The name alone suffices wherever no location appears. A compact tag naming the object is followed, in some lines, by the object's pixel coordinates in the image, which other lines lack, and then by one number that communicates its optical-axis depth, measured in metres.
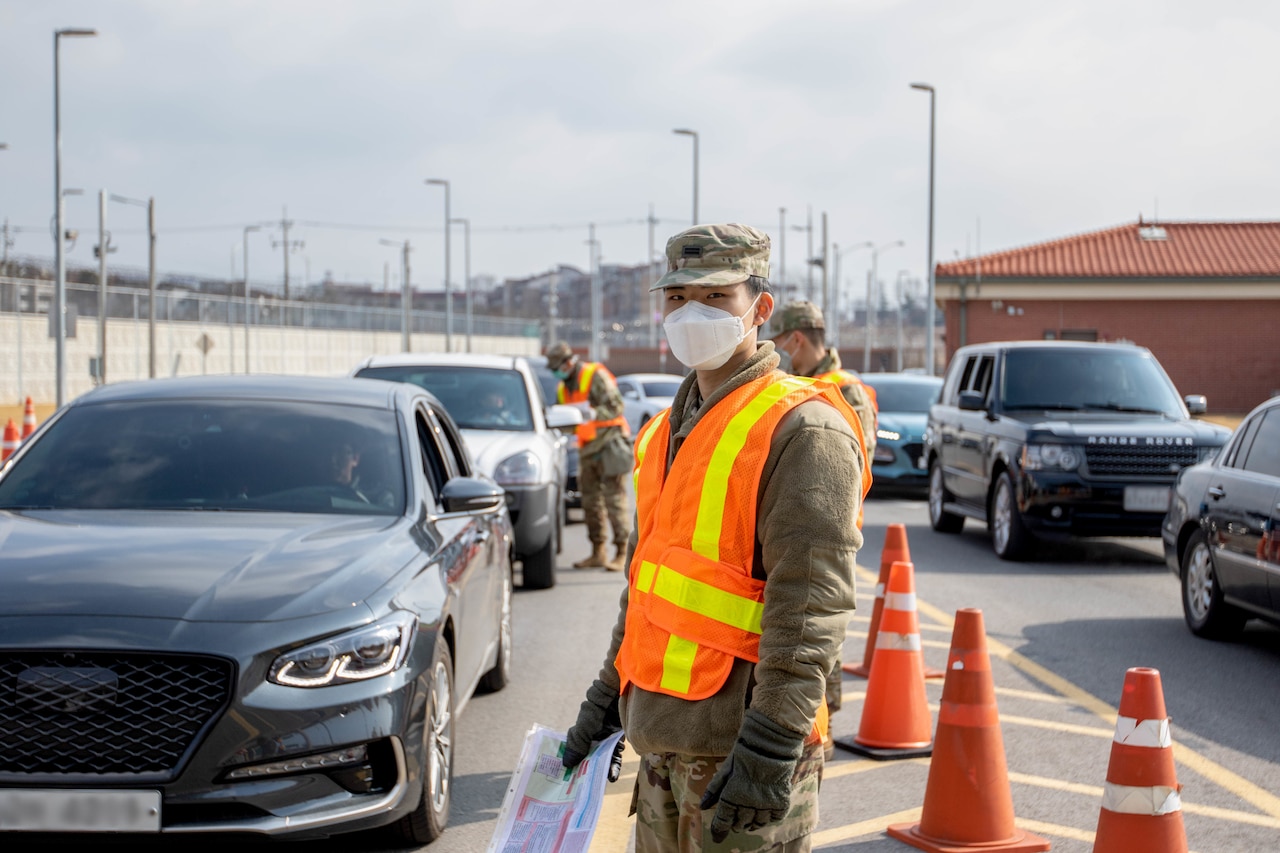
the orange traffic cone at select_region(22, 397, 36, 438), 23.10
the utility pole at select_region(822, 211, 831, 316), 45.20
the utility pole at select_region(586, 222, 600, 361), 65.75
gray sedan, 4.32
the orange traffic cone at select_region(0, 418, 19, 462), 18.61
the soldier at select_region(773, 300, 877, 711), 6.59
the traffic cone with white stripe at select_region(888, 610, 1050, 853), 4.93
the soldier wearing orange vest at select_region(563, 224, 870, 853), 2.87
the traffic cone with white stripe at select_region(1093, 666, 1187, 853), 4.09
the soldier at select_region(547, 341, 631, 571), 12.08
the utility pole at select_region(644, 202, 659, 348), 77.12
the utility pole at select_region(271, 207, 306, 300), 97.38
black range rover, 12.73
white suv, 10.73
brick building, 40.31
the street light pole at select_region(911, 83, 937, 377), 35.75
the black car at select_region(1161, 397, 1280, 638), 8.48
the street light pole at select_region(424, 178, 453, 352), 58.72
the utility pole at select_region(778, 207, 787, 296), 79.44
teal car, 19.05
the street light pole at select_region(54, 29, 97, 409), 29.77
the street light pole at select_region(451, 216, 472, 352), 68.21
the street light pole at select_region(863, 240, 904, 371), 64.95
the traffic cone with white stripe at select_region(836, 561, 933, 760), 6.36
